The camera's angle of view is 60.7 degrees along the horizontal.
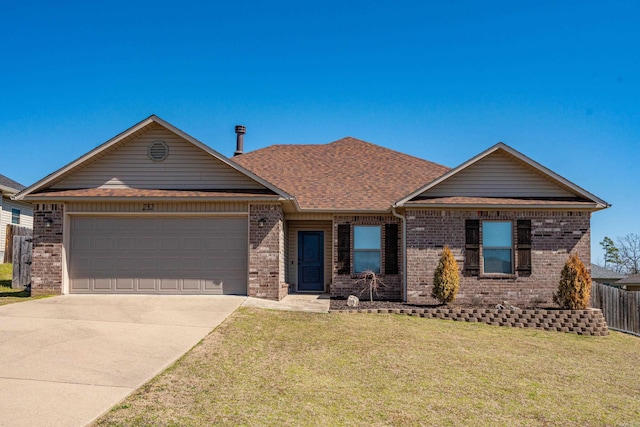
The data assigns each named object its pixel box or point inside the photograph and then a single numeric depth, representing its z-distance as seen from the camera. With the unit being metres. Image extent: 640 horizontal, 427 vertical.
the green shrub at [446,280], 14.35
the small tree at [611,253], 63.81
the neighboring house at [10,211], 25.50
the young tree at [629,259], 59.78
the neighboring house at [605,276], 29.35
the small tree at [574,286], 14.04
